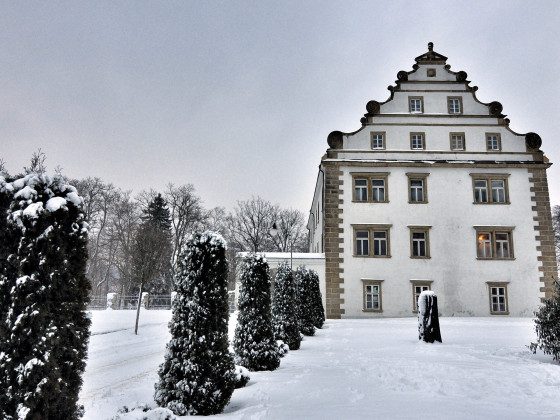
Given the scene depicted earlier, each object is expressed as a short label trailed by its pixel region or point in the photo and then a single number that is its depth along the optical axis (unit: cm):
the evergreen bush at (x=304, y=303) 1672
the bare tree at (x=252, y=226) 5834
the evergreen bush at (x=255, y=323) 976
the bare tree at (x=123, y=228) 4531
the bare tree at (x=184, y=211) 4959
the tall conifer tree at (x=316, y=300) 1903
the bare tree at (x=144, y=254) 2428
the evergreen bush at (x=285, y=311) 1293
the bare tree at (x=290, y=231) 6100
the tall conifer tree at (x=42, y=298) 413
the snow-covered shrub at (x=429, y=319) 1441
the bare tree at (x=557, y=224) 4665
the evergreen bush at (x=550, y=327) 1012
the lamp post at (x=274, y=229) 2305
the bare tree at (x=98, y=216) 4372
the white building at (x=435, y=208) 2700
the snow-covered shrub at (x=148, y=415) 460
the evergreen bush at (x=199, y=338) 623
